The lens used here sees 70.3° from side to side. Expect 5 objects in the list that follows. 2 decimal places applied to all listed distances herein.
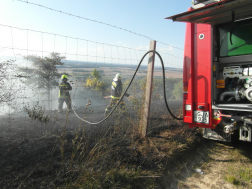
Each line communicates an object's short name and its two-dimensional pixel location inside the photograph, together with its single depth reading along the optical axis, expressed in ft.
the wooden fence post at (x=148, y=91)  12.26
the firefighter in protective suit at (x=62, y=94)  21.50
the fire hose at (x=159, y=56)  12.07
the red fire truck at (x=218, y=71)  10.12
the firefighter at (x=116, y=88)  19.38
